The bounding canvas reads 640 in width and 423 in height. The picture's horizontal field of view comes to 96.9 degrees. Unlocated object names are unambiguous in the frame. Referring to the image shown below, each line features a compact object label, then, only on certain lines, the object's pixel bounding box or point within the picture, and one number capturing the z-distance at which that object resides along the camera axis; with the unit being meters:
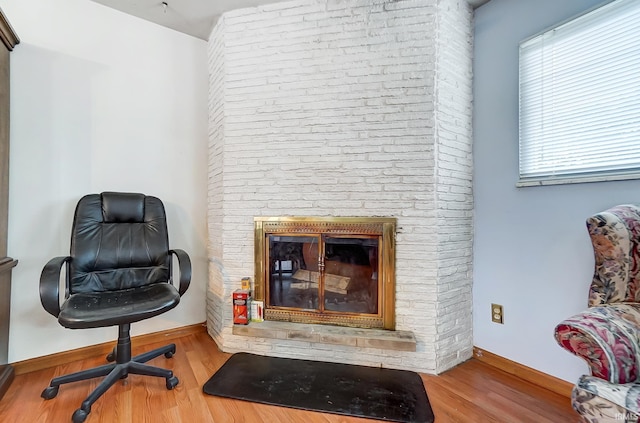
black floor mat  1.43
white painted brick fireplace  1.81
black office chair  1.38
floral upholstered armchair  0.84
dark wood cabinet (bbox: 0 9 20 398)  1.60
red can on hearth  1.92
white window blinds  1.39
